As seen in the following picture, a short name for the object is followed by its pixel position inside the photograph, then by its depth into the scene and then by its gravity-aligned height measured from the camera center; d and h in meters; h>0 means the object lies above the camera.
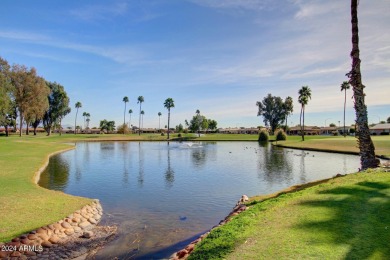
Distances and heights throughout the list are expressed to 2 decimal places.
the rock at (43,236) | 10.39 -3.79
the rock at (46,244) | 10.21 -4.01
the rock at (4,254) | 8.92 -3.82
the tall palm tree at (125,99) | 162.88 +17.10
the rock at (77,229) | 11.96 -4.09
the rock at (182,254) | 9.12 -3.86
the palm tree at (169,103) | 111.94 +10.42
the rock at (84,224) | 12.50 -4.09
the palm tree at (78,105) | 160.88 +13.36
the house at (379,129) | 119.26 +1.51
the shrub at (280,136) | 83.88 -1.26
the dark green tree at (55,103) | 102.06 +9.10
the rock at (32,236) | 10.03 -3.68
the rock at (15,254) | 9.14 -3.90
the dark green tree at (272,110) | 130.25 +9.54
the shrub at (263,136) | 86.94 -1.36
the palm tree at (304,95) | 87.62 +11.06
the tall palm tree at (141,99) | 152.75 +16.15
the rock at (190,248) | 9.19 -3.75
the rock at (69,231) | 11.46 -4.02
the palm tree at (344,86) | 95.81 +15.11
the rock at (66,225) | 11.66 -3.82
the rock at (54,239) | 10.58 -4.00
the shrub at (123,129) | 136.75 +0.41
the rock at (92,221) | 13.32 -4.13
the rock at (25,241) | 9.73 -3.72
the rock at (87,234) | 11.62 -4.15
